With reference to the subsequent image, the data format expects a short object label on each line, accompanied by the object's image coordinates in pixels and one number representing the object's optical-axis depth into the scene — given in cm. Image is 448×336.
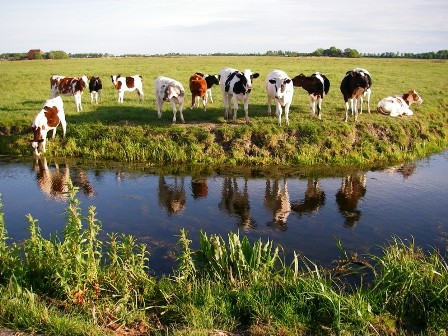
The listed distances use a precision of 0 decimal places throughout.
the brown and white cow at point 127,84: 2067
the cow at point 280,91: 1505
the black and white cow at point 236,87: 1559
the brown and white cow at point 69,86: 1853
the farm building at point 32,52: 8684
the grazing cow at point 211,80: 2034
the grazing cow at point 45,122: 1462
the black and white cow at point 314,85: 1592
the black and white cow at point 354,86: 1580
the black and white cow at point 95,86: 2038
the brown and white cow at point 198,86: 1714
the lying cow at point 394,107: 1756
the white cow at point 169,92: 1583
